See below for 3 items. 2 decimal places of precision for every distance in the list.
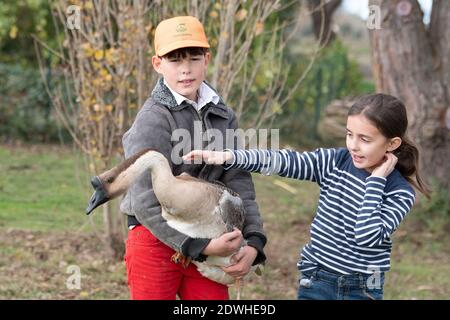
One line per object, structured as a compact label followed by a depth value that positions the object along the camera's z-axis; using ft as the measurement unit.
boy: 11.18
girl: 11.21
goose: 10.12
